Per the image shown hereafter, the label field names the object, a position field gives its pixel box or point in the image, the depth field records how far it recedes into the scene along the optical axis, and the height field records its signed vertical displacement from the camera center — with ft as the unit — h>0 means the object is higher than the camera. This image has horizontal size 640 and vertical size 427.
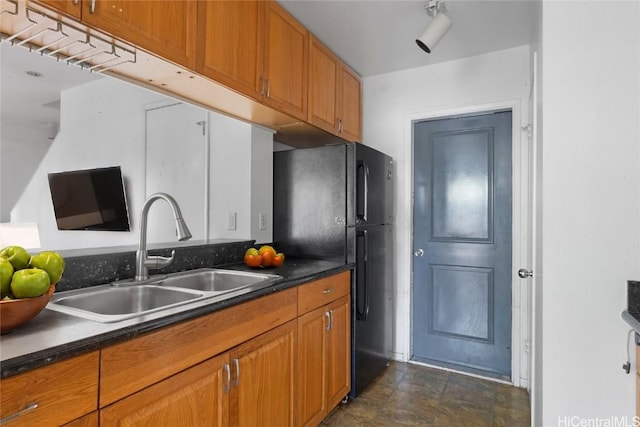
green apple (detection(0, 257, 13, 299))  2.70 -0.49
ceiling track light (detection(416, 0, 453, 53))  6.54 +3.68
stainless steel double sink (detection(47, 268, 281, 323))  3.69 -0.99
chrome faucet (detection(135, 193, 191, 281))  4.90 -0.58
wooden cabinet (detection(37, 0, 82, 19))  3.31 +2.09
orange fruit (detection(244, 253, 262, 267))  6.40 -0.80
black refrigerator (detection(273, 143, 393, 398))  7.34 -0.03
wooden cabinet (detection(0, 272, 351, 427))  2.51 -1.61
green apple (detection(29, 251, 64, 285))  3.03 -0.42
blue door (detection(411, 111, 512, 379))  8.48 -0.66
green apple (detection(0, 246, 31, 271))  2.93 -0.34
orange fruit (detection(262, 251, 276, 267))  6.41 -0.78
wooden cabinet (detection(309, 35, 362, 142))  7.57 +3.05
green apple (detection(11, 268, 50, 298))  2.71 -0.54
